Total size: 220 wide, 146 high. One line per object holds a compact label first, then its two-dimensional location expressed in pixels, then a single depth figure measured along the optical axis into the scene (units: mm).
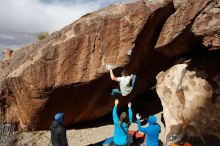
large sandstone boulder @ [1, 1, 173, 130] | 8922
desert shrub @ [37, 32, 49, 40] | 20705
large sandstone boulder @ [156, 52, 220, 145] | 8805
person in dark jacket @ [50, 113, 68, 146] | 6918
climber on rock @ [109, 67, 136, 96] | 8203
